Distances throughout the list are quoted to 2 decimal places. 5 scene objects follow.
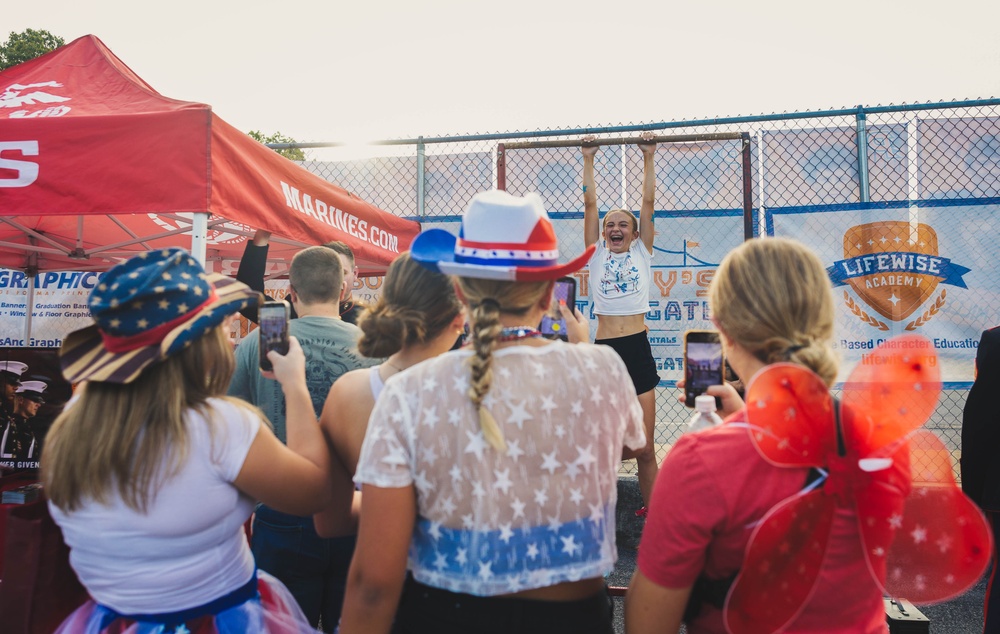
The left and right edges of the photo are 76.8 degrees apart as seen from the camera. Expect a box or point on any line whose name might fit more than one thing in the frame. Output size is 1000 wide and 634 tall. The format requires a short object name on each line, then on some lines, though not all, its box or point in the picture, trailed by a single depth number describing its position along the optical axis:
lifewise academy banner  4.70
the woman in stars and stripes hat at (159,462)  1.40
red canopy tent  3.06
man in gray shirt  2.30
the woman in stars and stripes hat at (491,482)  1.29
